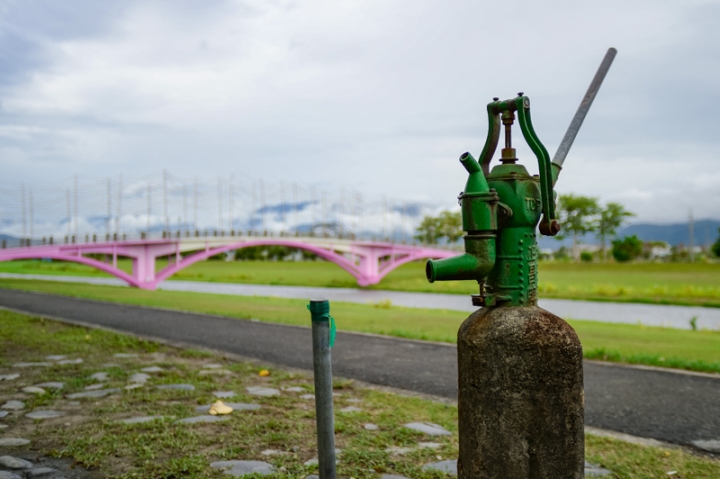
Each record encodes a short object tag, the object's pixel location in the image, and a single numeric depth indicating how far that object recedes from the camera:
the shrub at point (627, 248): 57.75
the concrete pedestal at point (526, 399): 2.27
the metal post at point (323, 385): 2.62
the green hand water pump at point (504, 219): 2.35
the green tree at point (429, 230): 75.23
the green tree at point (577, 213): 62.84
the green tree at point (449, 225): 68.94
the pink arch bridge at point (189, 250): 26.20
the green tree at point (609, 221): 63.59
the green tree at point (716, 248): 57.52
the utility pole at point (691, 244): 51.64
